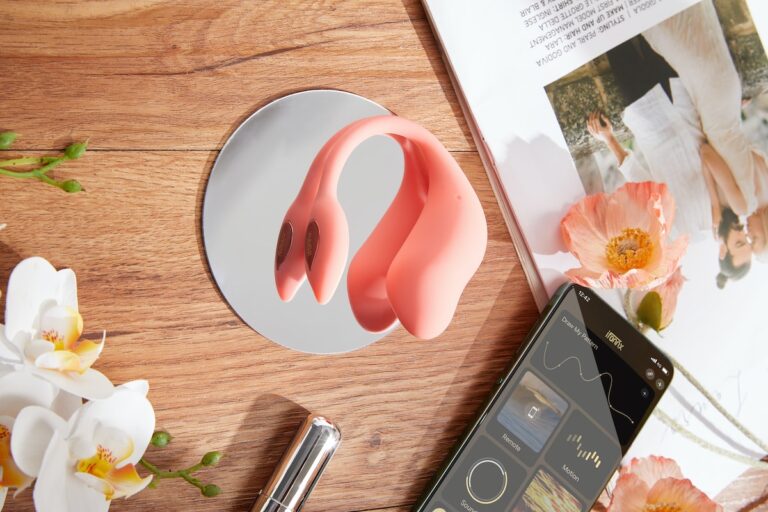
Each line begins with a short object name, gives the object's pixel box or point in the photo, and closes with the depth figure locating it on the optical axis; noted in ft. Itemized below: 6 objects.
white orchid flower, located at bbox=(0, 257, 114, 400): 1.16
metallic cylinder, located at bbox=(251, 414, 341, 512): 1.38
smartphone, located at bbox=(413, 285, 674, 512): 1.51
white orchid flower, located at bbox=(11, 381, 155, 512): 1.12
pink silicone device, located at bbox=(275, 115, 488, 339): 1.21
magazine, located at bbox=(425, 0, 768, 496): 1.54
